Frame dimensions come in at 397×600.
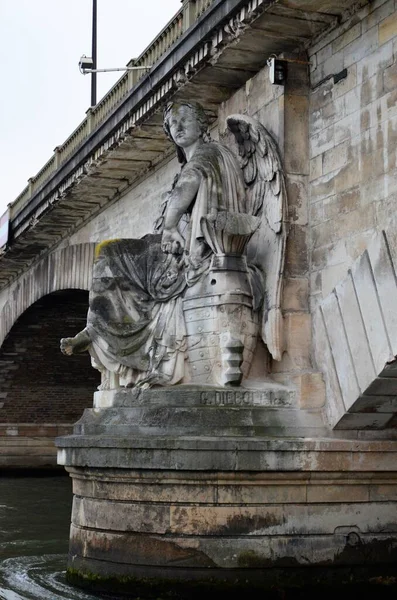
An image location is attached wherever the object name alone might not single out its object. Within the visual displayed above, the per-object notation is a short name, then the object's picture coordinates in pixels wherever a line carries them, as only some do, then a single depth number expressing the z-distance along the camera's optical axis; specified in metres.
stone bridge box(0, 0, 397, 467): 9.58
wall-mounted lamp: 10.62
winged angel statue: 10.19
